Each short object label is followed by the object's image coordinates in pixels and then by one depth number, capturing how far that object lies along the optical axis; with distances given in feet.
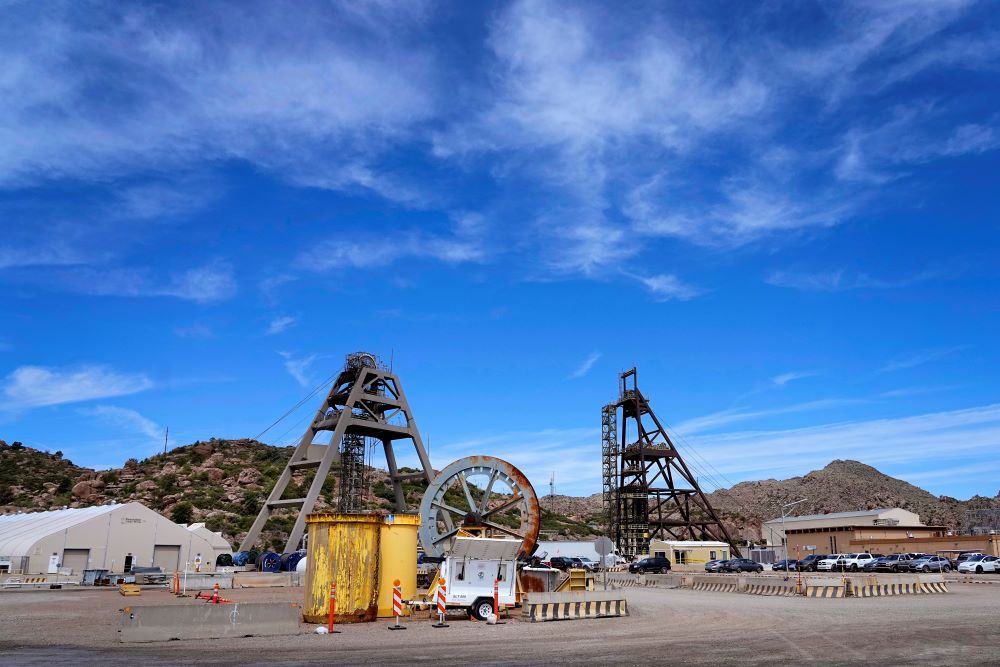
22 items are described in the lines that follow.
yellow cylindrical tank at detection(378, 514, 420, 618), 78.23
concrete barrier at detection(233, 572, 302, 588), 137.27
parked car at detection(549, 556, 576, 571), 166.15
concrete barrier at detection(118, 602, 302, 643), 59.21
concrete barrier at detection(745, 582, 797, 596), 116.94
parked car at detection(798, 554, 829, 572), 187.32
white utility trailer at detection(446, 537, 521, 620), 76.89
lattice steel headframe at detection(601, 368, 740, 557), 260.21
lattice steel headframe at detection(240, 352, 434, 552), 198.29
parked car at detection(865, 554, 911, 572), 167.32
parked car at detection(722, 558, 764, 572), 188.55
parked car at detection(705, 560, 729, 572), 197.14
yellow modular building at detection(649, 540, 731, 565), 232.53
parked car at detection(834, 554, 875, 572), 182.09
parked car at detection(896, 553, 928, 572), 166.09
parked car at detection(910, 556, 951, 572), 164.40
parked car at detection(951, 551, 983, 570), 173.43
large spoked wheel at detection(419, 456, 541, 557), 112.57
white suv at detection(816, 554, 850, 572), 185.68
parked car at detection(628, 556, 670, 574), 190.80
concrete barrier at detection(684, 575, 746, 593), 129.08
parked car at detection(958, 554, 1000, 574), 164.45
